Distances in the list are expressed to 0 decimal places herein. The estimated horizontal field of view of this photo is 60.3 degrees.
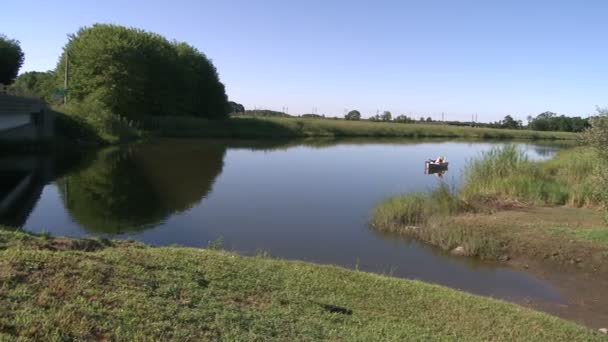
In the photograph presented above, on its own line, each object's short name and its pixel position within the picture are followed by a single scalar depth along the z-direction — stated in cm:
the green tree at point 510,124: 15338
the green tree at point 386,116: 14900
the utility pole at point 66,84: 5482
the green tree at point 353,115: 14762
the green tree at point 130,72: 5647
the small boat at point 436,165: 3462
